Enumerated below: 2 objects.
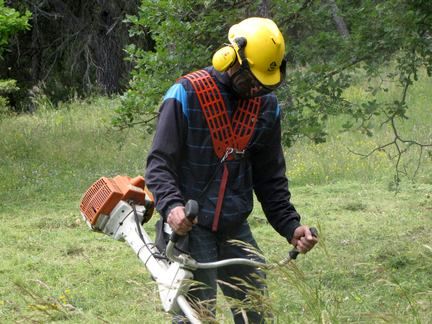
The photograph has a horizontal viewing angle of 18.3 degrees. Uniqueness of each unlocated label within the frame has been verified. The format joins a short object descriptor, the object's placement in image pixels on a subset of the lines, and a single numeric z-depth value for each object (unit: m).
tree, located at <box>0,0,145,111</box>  34.97
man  5.90
